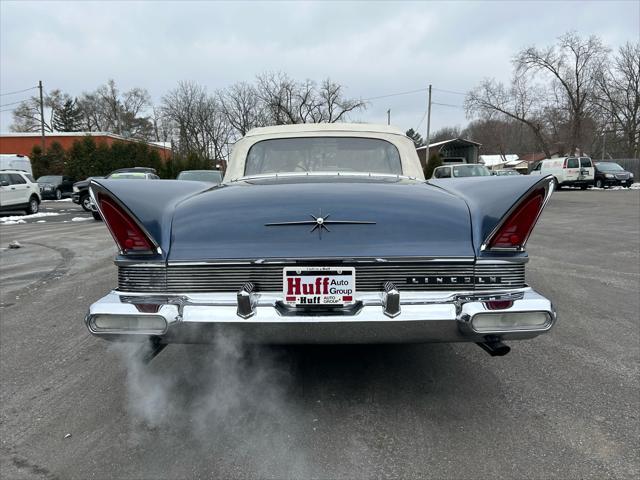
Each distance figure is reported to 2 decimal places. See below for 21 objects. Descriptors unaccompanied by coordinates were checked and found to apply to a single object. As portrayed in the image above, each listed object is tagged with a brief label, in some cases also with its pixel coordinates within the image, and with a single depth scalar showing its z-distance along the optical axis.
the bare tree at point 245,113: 48.41
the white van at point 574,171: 25.59
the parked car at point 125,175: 14.79
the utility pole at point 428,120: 39.25
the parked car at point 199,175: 12.71
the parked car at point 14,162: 23.17
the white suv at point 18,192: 15.76
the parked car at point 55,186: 26.67
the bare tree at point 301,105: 45.22
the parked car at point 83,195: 16.89
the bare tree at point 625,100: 43.50
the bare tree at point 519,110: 44.66
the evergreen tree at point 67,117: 61.91
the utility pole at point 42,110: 36.01
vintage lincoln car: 2.13
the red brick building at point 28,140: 39.44
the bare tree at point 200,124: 50.62
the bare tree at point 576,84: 41.41
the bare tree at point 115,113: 60.16
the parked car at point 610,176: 26.41
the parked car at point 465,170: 17.98
